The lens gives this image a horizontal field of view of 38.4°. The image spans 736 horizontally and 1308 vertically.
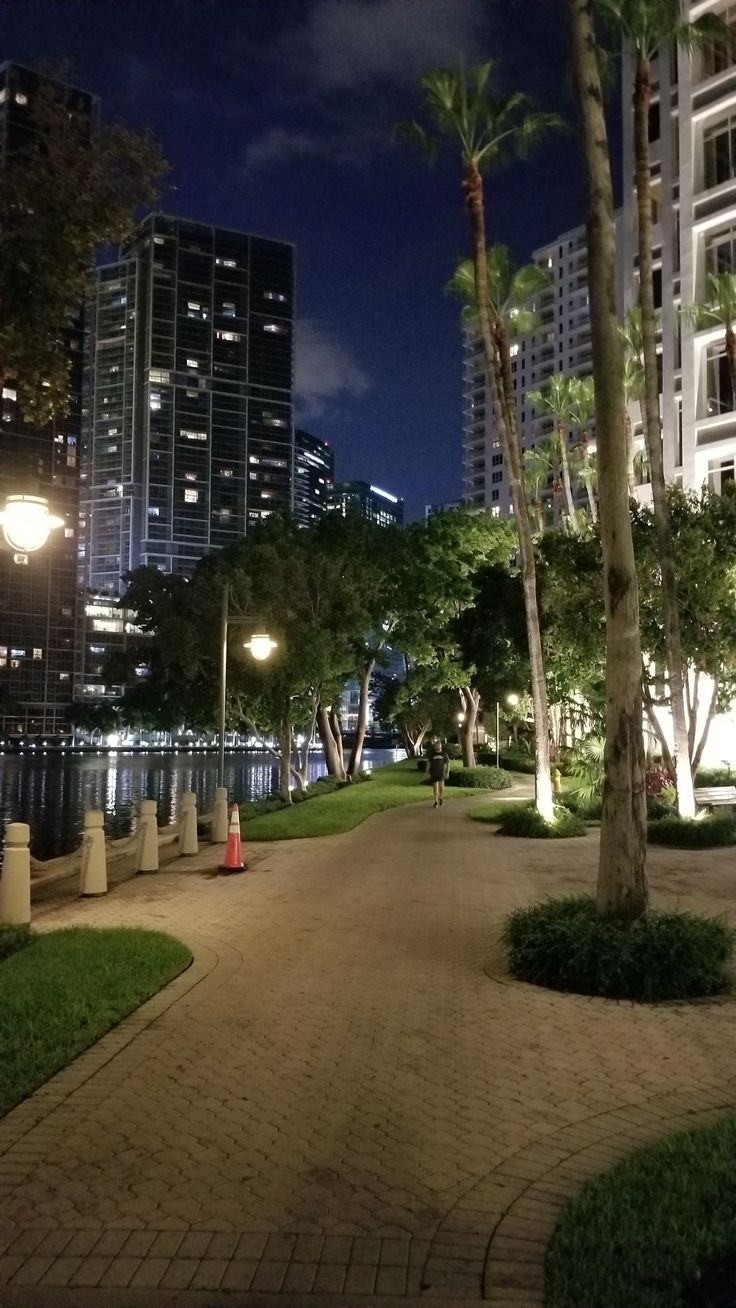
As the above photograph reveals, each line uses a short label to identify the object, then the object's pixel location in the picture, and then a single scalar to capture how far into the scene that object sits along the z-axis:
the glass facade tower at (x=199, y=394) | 156.50
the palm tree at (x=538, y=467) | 42.28
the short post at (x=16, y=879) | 10.61
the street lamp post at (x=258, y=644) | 21.98
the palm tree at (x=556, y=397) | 37.06
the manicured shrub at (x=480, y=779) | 39.16
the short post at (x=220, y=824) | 19.86
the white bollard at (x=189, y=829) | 17.97
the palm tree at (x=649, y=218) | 17.41
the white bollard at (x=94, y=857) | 13.00
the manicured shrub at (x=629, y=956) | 7.95
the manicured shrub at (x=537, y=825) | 20.58
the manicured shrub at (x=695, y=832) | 18.69
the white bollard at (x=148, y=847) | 15.66
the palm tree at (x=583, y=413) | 36.91
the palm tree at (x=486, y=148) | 18.77
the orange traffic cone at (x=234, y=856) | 15.70
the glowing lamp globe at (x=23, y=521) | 8.88
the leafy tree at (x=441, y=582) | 39.81
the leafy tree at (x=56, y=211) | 8.05
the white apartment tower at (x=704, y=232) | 38.09
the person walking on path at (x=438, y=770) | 28.91
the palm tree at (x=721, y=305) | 28.80
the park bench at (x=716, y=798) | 22.83
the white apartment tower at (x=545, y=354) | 122.00
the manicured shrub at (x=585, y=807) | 24.11
